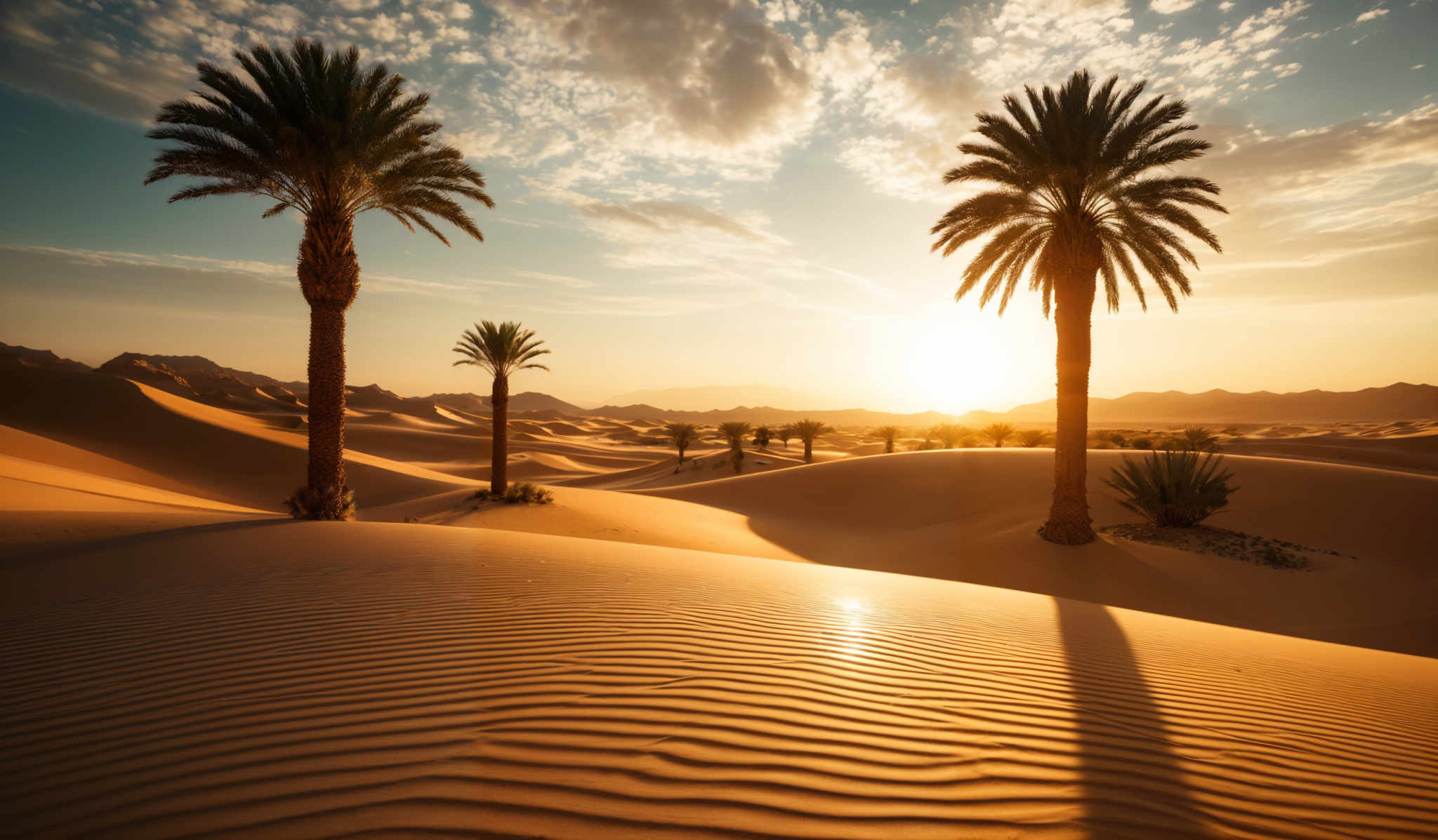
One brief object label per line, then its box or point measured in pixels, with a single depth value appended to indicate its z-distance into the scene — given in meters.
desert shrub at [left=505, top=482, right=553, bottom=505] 17.31
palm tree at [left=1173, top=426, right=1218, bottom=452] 21.91
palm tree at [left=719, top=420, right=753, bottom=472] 33.59
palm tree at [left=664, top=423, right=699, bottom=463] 36.69
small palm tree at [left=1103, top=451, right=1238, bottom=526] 12.47
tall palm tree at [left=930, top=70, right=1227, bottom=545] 11.58
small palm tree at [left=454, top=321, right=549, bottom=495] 18.28
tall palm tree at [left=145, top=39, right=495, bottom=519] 10.39
